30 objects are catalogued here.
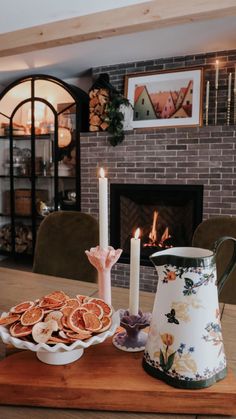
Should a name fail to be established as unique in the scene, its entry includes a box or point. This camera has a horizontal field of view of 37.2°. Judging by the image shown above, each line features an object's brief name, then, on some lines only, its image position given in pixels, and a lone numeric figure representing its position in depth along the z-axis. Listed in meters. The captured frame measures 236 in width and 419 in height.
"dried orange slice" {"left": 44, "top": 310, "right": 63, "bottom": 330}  0.73
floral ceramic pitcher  0.63
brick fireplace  3.01
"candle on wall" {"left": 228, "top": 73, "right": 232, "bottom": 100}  3.03
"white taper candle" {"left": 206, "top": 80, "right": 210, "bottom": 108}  3.09
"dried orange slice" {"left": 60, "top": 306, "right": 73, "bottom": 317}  0.74
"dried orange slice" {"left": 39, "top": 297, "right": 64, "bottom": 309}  0.78
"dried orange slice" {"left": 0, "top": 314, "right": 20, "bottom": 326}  0.75
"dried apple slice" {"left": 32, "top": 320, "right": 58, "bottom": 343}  0.68
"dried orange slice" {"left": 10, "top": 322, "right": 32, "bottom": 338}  0.70
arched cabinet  3.79
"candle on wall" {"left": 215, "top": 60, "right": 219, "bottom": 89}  3.05
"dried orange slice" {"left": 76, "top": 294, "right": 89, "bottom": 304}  0.82
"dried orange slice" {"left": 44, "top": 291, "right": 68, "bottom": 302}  0.82
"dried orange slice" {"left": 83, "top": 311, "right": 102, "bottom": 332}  0.71
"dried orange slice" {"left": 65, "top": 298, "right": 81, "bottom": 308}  0.79
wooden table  0.64
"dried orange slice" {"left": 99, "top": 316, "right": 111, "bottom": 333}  0.72
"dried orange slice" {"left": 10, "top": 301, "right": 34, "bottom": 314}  0.79
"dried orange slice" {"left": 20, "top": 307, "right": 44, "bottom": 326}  0.72
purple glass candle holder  0.79
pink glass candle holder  0.82
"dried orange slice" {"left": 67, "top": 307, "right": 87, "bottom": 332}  0.70
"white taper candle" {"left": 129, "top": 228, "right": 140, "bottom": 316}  0.78
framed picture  3.23
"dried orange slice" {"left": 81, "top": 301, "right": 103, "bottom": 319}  0.76
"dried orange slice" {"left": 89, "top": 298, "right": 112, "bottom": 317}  0.78
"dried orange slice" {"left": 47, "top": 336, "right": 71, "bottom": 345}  0.68
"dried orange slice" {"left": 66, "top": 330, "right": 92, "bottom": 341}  0.69
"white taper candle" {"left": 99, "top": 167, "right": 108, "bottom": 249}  0.81
